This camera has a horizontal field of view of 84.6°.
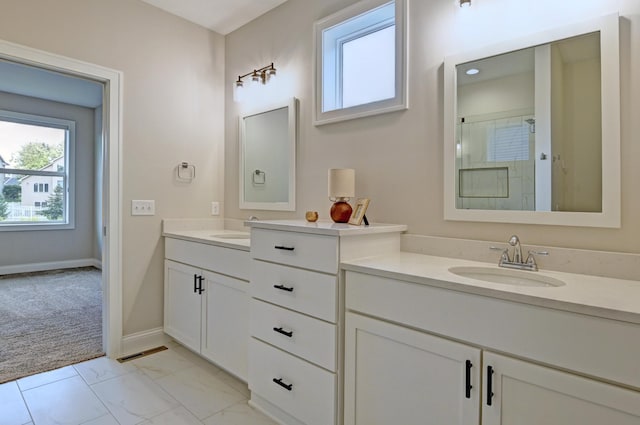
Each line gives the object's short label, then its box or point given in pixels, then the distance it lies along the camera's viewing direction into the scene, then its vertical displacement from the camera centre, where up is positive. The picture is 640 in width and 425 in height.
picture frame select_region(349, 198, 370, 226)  1.86 +0.00
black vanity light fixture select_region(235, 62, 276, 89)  2.65 +1.06
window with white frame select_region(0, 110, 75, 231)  5.03 +0.60
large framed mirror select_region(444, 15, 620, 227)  1.37 +0.36
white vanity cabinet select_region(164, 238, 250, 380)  2.09 -0.59
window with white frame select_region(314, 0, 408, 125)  1.97 +0.96
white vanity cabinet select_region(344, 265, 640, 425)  0.93 -0.47
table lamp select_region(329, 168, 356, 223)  1.95 +0.12
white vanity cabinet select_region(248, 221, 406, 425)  1.53 -0.48
